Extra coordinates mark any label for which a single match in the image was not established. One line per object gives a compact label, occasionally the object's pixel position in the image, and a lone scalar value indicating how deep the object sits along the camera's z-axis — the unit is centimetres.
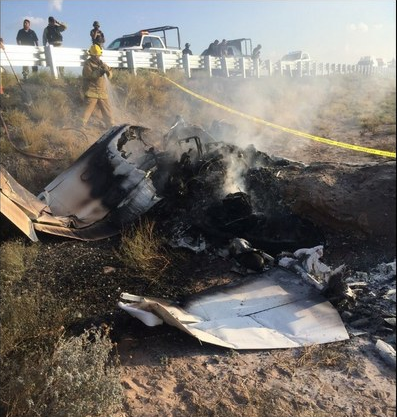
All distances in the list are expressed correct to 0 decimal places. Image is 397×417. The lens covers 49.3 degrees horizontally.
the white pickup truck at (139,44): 1406
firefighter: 968
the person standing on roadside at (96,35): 966
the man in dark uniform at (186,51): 1303
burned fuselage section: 554
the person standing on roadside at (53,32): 1110
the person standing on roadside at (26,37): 1173
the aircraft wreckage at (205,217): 373
